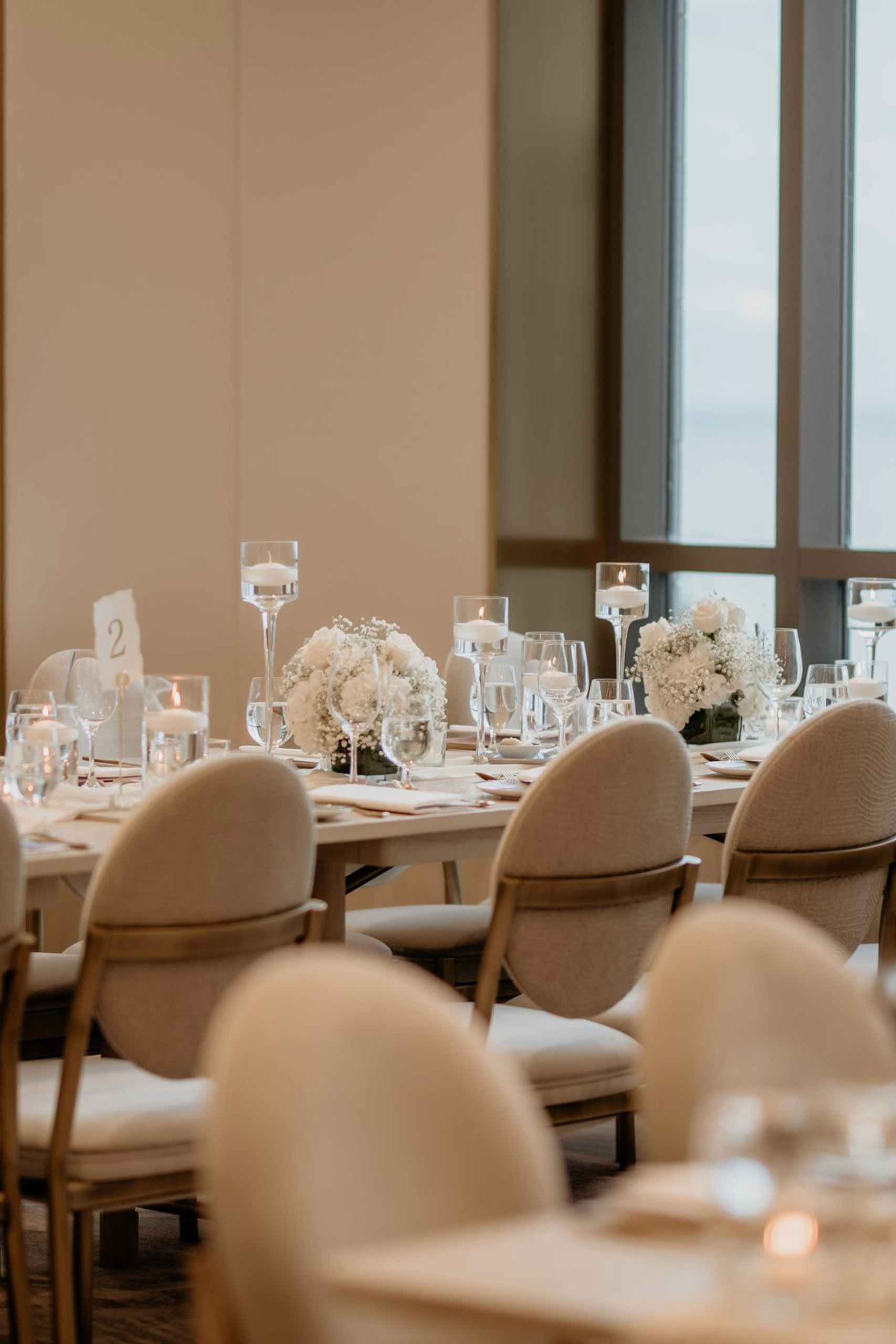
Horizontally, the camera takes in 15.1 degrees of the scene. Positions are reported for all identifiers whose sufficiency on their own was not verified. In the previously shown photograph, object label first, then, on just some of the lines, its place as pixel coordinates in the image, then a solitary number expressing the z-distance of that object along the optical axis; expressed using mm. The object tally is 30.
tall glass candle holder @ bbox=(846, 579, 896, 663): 7301
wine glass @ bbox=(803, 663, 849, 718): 6733
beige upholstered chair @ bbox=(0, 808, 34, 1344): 4050
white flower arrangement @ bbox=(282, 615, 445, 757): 5986
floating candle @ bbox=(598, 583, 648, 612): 7079
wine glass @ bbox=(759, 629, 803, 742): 7119
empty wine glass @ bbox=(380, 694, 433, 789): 5479
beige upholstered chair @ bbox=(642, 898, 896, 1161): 2713
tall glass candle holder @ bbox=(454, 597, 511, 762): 6454
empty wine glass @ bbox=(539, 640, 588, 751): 6215
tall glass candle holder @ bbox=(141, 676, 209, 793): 5176
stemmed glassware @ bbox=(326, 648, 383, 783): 5721
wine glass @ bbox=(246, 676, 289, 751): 6228
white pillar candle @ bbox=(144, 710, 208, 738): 5166
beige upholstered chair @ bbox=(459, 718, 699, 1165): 4760
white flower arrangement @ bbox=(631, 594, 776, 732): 6891
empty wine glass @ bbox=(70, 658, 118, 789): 5805
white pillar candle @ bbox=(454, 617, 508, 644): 6450
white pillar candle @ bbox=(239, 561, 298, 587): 6188
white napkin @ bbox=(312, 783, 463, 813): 5233
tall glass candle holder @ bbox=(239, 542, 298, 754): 6188
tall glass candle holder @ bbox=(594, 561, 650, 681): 7059
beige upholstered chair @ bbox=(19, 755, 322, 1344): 4134
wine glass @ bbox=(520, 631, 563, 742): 6349
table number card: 5207
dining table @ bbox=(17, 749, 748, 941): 4672
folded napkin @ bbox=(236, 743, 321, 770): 6417
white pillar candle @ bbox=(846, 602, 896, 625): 7294
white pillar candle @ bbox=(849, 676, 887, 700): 6796
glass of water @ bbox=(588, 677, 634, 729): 6329
